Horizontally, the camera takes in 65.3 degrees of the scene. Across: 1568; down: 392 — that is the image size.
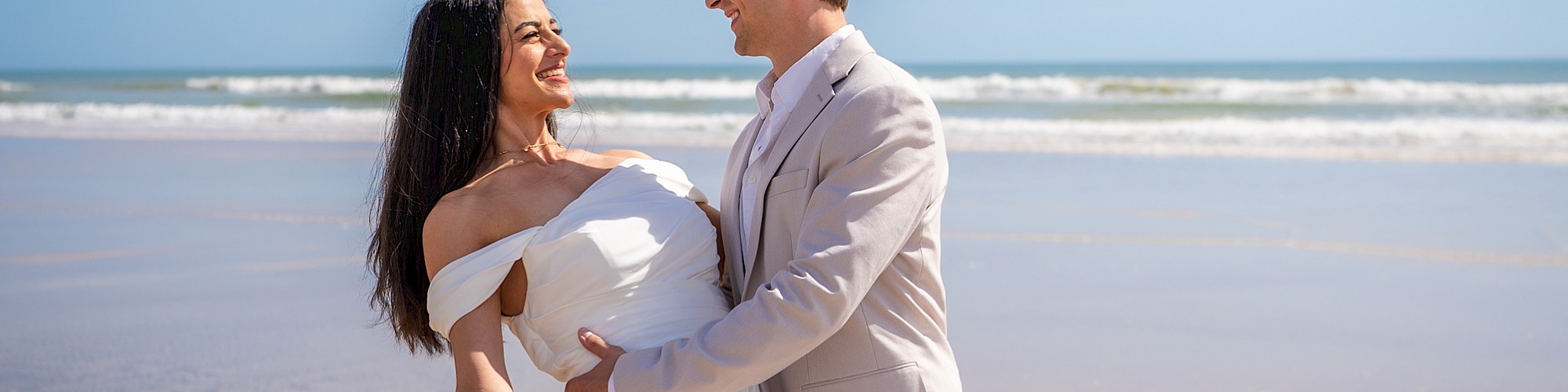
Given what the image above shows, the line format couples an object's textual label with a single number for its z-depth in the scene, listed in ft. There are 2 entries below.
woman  7.32
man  6.43
